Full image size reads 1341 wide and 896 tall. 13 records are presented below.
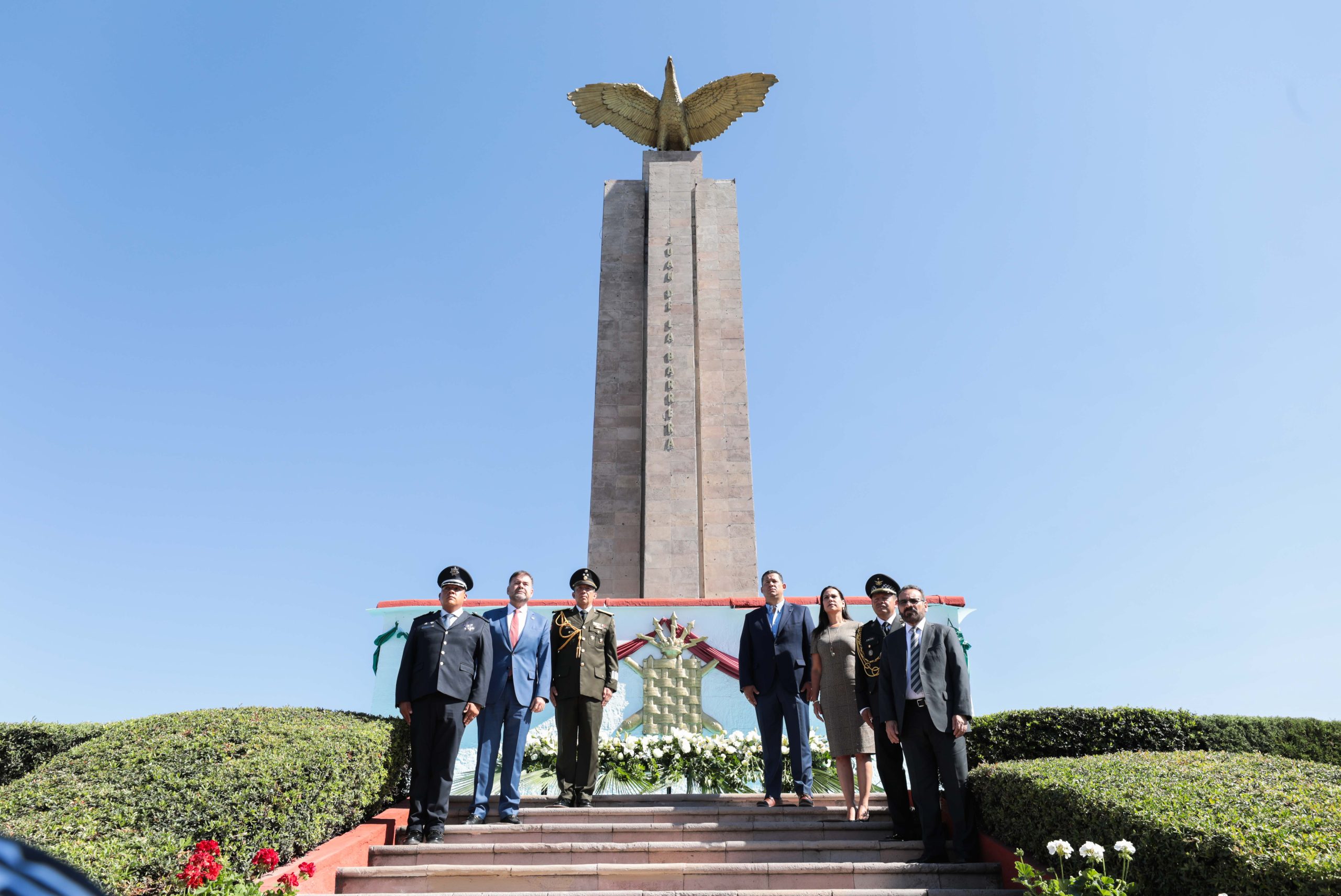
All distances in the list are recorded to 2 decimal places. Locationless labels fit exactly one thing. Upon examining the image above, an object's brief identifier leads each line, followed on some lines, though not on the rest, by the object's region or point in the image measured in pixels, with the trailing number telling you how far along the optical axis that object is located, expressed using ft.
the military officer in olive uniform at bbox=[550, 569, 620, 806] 21.40
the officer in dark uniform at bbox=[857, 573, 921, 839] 19.43
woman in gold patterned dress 20.79
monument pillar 46.65
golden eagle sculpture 55.47
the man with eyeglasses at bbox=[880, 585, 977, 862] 18.54
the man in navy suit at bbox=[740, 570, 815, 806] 21.68
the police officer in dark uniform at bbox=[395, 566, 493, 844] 19.61
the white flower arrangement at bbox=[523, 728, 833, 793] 24.27
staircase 17.39
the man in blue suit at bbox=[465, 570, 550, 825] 20.54
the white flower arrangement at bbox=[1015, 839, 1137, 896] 12.64
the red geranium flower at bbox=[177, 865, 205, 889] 13.03
